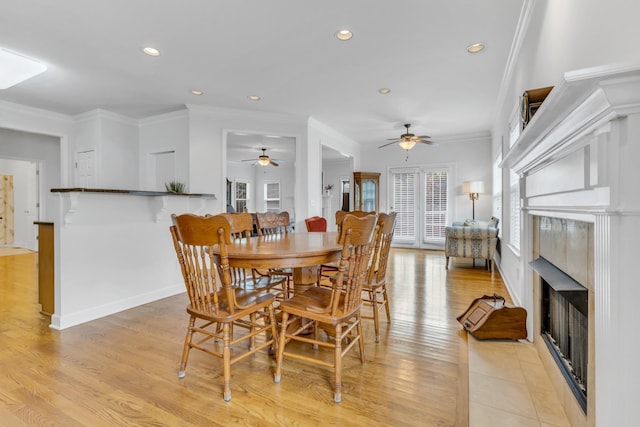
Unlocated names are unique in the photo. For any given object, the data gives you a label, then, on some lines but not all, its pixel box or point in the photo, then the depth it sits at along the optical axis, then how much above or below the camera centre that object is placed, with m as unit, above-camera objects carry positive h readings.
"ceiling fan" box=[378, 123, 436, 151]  5.59 +1.24
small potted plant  4.45 +0.33
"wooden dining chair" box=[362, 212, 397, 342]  2.36 -0.40
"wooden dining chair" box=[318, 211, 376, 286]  3.22 -0.57
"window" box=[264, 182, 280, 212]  11.05 +0.48
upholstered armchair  4.93 -0.53
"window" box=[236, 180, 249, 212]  10.69 +0.51
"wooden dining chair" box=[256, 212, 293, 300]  2.85 -0.18
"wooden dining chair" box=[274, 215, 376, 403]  1.73 -0.57
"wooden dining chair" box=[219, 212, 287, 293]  2.51 -0.59
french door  7.42 +0.15
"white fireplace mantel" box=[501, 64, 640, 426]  0.92 +0.01
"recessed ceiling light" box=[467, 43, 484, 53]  3.02 +1.57
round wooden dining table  1.81 -0.26
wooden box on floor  2.39 -0.88
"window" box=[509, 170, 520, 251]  3.46 -0.05
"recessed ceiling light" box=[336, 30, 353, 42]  2.77 +1.56
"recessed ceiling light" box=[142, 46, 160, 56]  3.04 +1.56
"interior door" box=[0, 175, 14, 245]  7.86 +0.01
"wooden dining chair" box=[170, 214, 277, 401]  1.66 -0.49
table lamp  6.56 +0.41
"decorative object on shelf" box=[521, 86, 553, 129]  1.94 +0.69
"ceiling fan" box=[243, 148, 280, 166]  7.75 +1.23
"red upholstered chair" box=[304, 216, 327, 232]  4.69 -0.22
